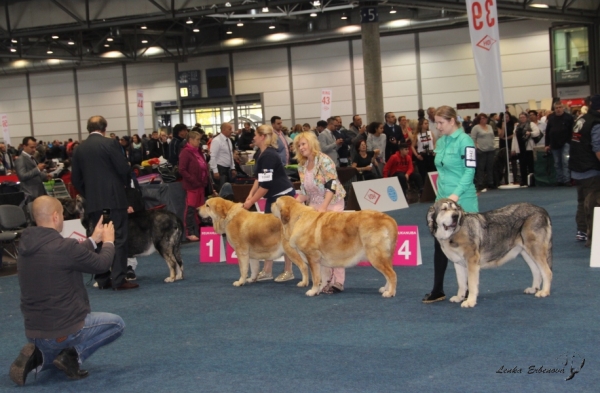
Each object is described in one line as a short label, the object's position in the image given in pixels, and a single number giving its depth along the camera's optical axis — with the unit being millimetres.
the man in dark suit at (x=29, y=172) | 11148
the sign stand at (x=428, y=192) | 14473
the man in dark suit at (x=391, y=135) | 15297
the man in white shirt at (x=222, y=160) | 11805
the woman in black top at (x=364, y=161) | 13992
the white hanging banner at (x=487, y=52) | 12977
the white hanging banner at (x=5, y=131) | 21703
